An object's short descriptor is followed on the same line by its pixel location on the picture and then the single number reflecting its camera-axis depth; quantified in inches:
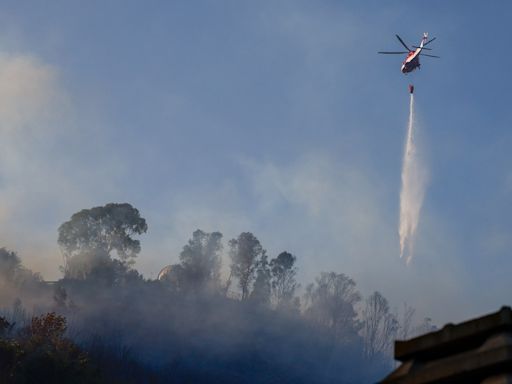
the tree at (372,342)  6190.5
